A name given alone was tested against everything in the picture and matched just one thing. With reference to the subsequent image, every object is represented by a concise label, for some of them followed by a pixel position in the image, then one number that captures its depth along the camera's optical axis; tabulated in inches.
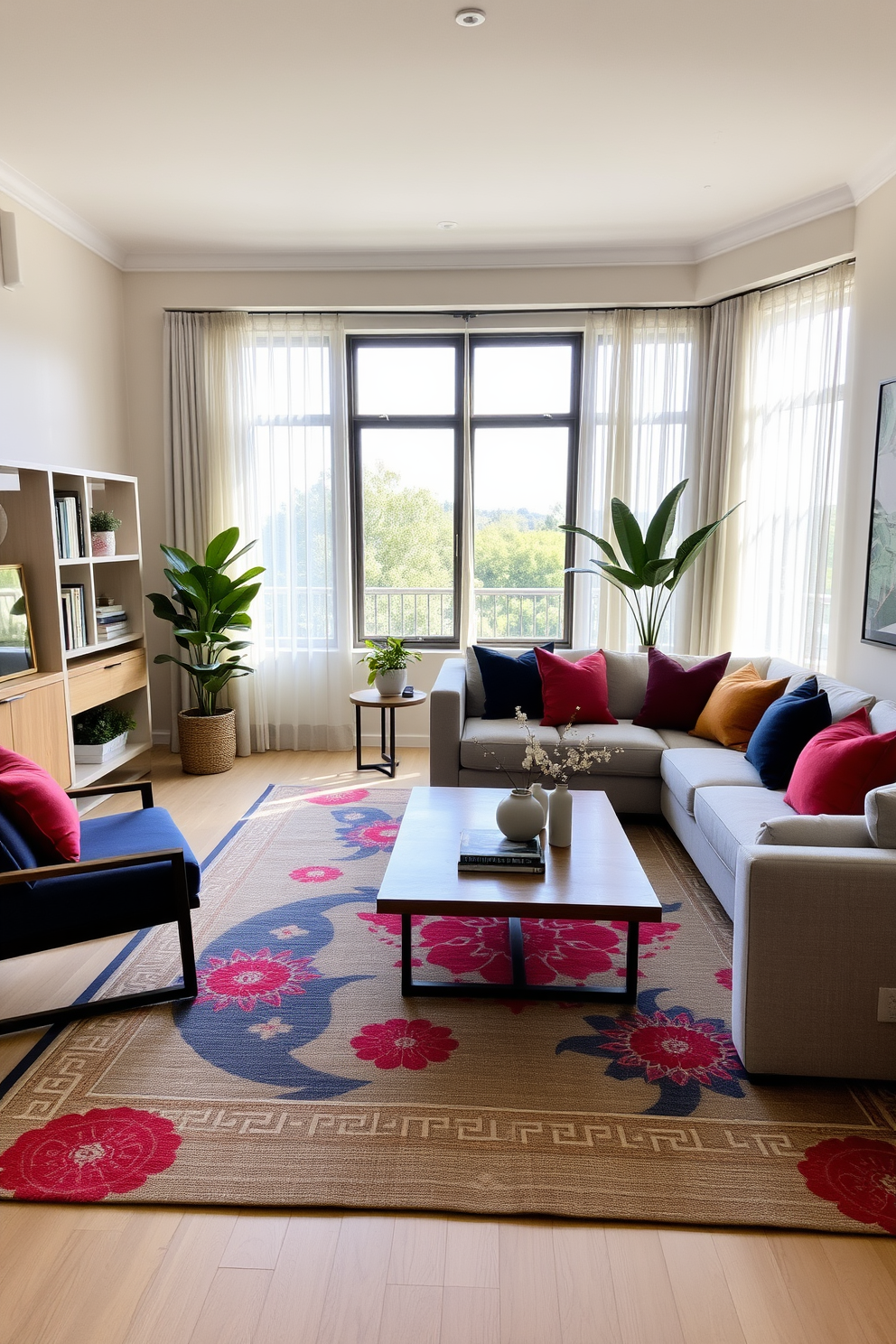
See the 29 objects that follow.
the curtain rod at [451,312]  224.5
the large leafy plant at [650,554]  202.2
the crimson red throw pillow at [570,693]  186.1
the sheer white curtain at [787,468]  187.8
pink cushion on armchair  104.7
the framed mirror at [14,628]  154.2
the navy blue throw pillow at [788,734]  144.1
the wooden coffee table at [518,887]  101.5
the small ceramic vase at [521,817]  117.2
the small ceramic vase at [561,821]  121.0
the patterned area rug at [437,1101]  79.3
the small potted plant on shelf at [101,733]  185.6
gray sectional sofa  91.0
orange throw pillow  167.5
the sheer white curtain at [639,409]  222.8
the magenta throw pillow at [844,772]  114.1
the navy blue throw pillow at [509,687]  190.5
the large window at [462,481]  233.3
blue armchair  100.8
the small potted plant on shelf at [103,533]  186.7
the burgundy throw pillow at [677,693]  183.6
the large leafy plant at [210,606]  209.2
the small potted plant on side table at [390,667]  207.6
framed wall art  158.4
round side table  204.8
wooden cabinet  145.7
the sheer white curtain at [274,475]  226.8
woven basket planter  215.3
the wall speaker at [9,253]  162.7
